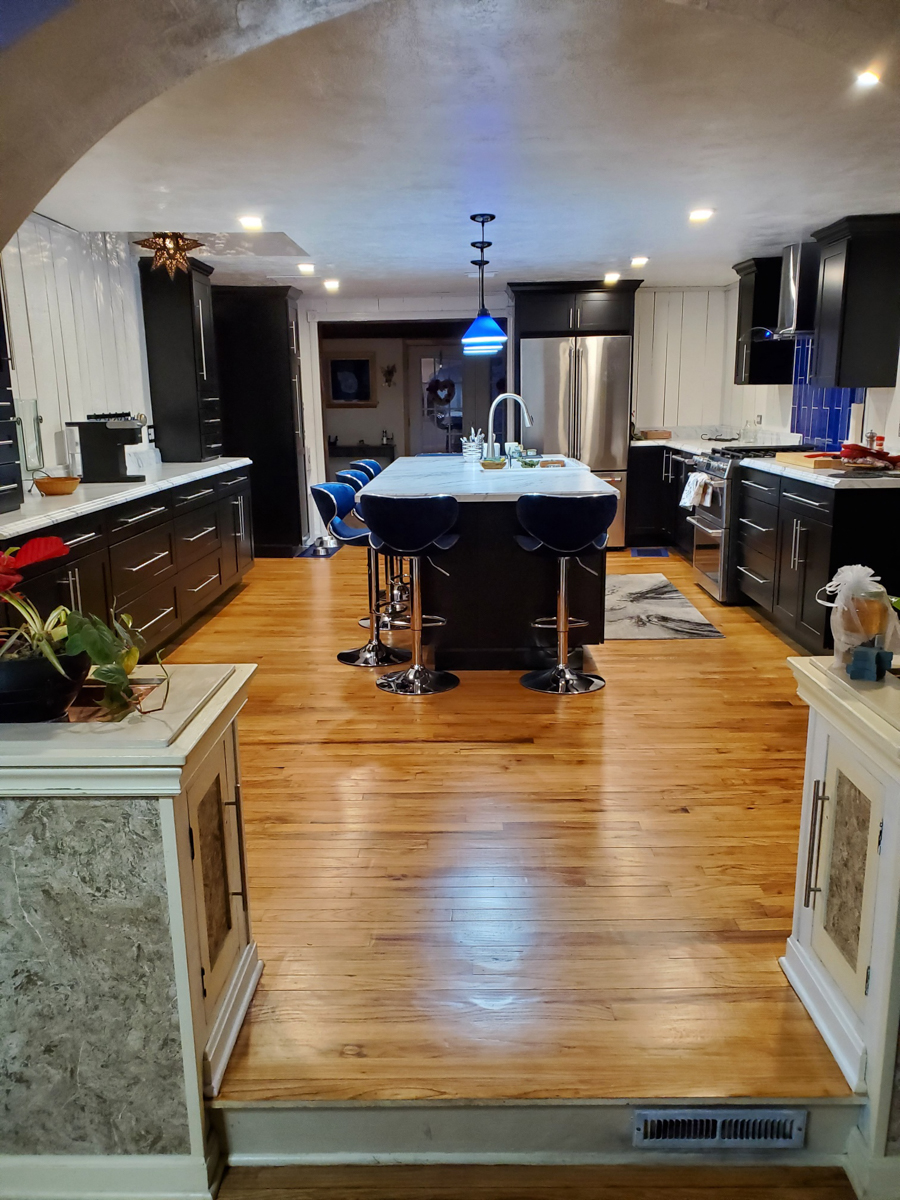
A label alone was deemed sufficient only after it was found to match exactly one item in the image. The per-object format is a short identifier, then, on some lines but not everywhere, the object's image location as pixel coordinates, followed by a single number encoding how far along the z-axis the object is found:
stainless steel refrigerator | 7.93
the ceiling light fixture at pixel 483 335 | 6.09
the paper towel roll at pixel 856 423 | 5.73
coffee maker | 4.98
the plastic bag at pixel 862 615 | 1.89
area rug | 5.32
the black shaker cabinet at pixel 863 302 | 5.09
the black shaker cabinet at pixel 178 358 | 6.39
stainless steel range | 5.92
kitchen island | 4.43
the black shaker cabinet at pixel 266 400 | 7.94
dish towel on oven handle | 6.25
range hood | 5.91
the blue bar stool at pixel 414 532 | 3.96
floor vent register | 1.71
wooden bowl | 4.30
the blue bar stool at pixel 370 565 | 4.77
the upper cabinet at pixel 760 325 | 6.66
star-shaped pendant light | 5.82
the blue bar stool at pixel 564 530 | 3.91
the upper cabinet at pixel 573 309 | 7.87
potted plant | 1.57
